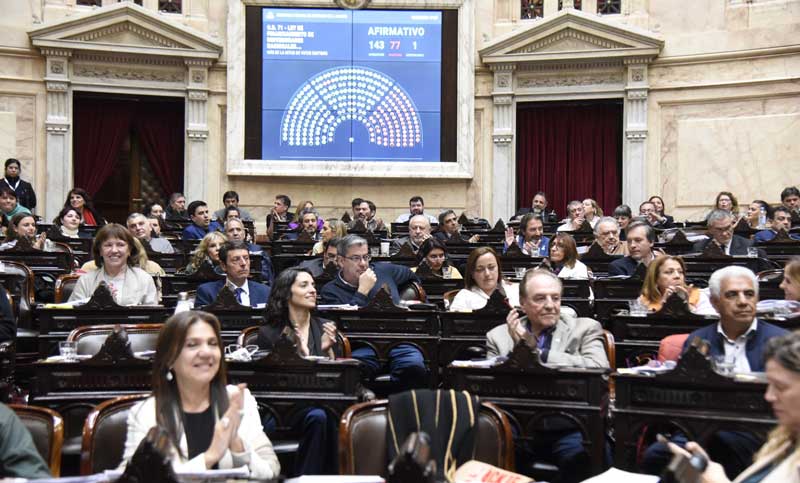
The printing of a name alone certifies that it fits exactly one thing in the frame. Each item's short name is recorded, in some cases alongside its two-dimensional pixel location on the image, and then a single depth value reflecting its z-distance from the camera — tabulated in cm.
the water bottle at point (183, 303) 513
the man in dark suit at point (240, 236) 839
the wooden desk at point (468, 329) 542
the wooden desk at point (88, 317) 540
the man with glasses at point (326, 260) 767
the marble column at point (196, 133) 1359
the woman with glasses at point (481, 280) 611
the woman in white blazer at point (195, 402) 315
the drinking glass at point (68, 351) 433
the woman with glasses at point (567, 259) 718
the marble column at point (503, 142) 1373
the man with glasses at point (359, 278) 610
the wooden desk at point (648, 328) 504
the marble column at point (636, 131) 1321
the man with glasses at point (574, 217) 1070
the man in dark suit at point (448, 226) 1001
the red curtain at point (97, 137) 1401
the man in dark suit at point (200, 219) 1064
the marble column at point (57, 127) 1303
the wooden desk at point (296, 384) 420
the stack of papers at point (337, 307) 580
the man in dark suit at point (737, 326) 414
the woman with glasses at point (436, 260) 747
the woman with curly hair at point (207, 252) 738
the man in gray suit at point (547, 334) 402
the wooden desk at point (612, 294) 645
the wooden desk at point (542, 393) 389
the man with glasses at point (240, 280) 622
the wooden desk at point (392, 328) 557
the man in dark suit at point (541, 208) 1225
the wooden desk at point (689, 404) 353
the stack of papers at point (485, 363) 416
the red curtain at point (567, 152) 1422
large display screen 1357
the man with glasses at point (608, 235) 820
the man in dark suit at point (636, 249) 705
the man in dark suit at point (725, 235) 804
